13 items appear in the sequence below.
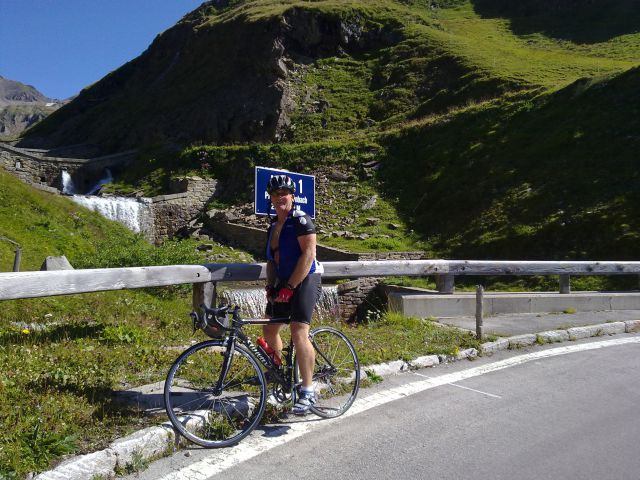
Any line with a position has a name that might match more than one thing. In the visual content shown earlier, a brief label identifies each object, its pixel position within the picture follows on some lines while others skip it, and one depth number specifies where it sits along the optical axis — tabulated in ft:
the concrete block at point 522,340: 26.50
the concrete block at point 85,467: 11.29
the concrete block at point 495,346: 25.32
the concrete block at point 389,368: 20.72
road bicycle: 14.29
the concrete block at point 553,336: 27.84
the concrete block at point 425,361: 22.14
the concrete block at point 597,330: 29.35
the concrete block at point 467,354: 23.97
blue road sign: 23.91
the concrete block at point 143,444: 12.44
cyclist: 15.31
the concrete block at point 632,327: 31.99
